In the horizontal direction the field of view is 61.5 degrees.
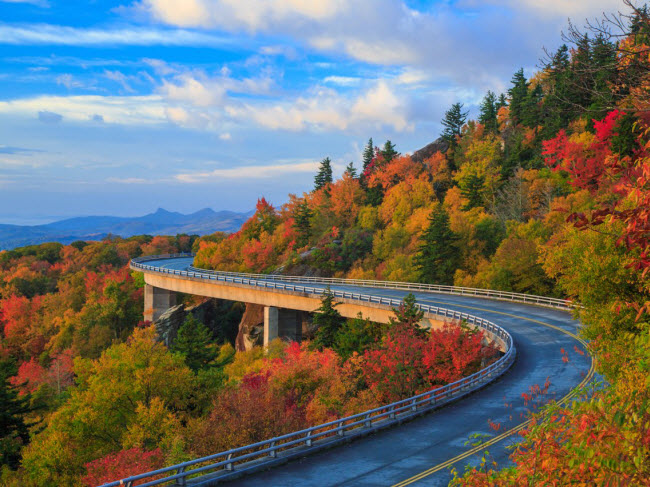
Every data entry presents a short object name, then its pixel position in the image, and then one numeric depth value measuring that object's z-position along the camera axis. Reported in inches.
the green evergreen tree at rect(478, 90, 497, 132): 3922.2
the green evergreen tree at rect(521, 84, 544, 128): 3420.3
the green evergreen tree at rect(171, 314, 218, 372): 1888.5
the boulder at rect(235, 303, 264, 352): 2719.0
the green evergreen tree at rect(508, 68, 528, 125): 3732.8
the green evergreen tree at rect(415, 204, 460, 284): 2544.3
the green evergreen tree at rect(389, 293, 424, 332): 1452.9
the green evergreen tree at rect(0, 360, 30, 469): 1282.0
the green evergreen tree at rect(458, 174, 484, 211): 3043.8
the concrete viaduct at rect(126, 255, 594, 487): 629.6
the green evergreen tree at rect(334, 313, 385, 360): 1685.5
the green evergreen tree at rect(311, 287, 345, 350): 1850.4
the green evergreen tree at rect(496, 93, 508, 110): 4346.5
